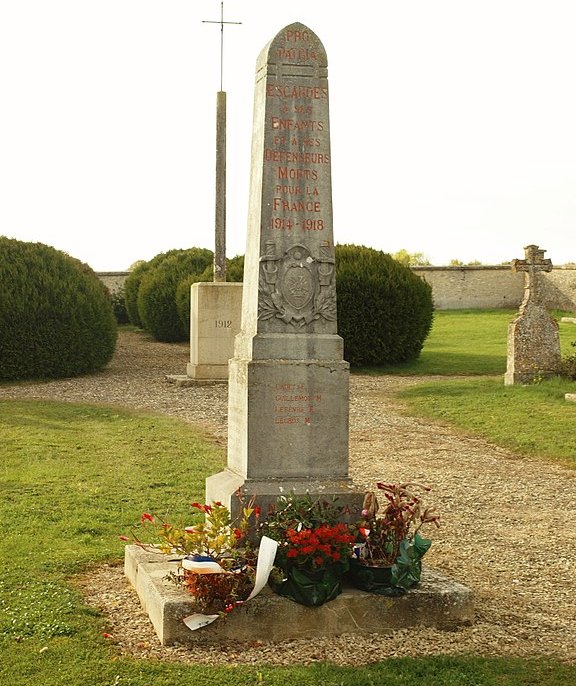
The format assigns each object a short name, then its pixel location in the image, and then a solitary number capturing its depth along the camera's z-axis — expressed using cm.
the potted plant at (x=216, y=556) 552
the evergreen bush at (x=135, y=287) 3187
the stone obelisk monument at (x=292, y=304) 631
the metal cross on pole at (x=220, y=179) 2006
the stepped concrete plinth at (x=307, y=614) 552
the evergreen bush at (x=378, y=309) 2062
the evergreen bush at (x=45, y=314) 1920
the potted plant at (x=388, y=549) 582
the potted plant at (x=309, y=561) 563
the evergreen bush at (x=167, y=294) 2831
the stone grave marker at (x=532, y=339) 1683
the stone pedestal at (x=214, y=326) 1870
